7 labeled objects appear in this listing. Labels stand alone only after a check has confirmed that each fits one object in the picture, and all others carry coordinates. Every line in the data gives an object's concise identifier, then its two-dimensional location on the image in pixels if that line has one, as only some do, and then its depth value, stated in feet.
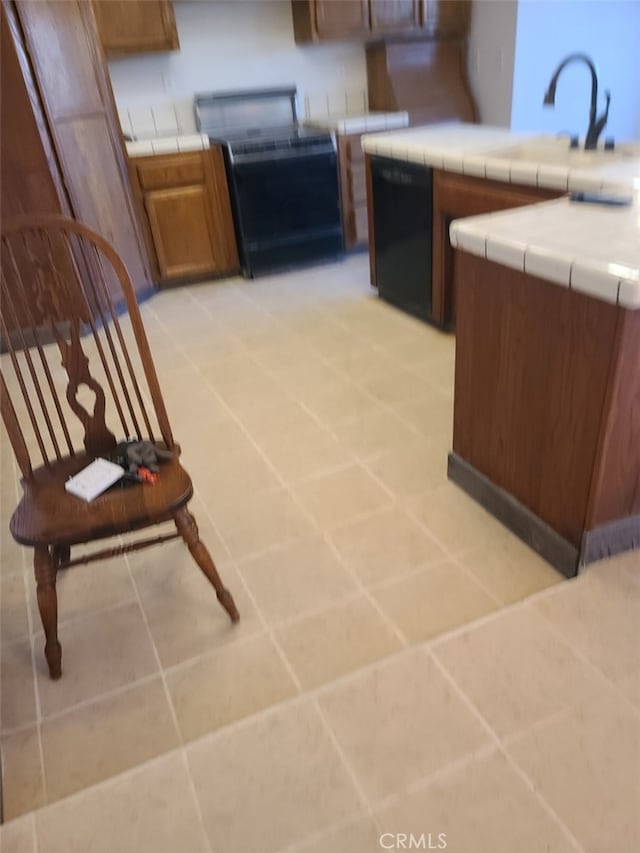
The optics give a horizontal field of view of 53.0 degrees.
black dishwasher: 9.82
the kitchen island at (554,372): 4.77
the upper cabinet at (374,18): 13.21
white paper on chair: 5.00
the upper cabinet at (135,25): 11.68
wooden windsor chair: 4.76
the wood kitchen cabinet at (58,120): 9.65
